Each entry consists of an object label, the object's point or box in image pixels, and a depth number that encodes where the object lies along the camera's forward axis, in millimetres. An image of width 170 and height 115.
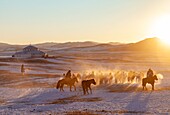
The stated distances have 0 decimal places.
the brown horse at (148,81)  32219
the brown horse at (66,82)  33500
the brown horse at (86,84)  30806
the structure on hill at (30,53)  99188
